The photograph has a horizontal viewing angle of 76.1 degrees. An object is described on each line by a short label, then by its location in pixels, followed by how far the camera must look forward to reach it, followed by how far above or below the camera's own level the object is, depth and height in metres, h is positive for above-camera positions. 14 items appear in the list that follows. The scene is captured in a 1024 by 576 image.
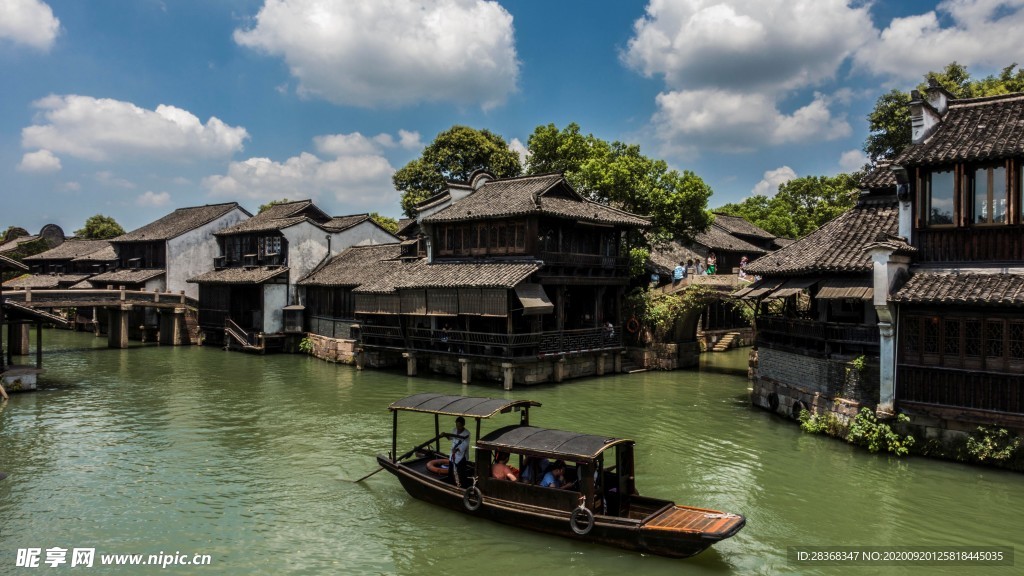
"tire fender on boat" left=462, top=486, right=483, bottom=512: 14.47 -4.52
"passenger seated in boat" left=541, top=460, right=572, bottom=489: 13.99 -3.92
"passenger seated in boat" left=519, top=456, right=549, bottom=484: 14.31 -3.79
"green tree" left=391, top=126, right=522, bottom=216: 60.19 +12.44
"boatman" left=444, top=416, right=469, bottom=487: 15.59 -3.78
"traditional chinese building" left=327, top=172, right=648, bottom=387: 31.77 +0.38
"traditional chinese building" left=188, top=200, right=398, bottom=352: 45.69 +1.53
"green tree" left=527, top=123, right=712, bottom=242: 41.28 +6.86
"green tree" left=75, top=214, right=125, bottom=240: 81.88 +7.90
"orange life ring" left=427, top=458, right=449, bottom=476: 16.00 -4.25
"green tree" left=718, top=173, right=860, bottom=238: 65.69 +10.11
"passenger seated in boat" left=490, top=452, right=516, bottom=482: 14.57 -3.91
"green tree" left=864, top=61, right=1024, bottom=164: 38.97 +12.63
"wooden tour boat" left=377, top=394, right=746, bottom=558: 12.42 -4.29
